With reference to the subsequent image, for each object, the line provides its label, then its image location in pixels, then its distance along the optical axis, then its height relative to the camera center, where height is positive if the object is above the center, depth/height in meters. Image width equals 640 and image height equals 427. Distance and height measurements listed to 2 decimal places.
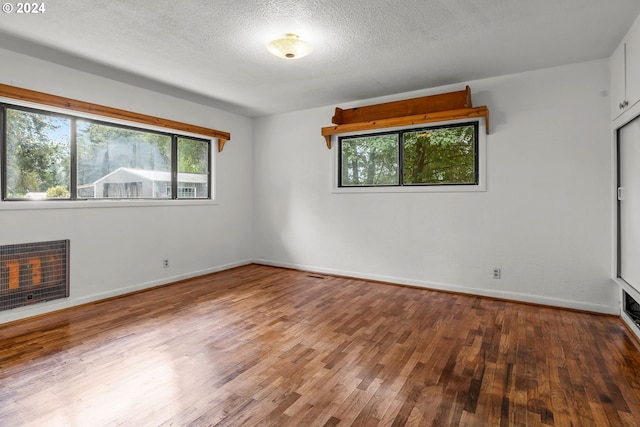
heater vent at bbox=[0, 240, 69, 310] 3.12 -0.61
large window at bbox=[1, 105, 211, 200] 3.26 +0.62
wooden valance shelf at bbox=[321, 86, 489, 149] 3.88 +1.30
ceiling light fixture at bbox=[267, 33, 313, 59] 2.81 +1.44
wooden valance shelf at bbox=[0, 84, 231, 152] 3.13 +1.17
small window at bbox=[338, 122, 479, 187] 4.12 +0.76
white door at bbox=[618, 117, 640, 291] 2.78 +0.10
